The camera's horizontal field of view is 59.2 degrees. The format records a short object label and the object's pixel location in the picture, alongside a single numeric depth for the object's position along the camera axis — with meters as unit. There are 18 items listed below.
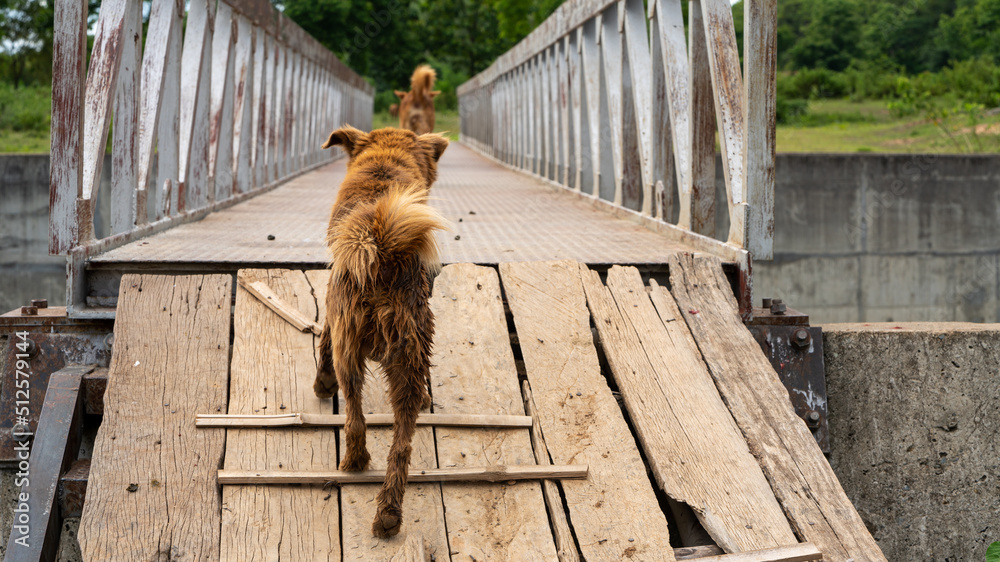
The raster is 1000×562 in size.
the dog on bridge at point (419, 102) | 12.66
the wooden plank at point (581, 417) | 2.85
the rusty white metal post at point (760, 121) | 4.12
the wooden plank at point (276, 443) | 2.77
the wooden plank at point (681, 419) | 2.92
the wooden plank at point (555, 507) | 2.78
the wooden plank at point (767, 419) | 2.91
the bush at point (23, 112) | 19.31
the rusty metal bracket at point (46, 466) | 3.00
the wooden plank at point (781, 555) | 2.72
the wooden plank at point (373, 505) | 2.74
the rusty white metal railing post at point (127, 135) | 4.75
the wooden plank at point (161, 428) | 2.78
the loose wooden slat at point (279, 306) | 3.75
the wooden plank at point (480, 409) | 2.81
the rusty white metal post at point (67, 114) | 3.90
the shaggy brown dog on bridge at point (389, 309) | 2.72
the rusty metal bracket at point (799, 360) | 3.84
